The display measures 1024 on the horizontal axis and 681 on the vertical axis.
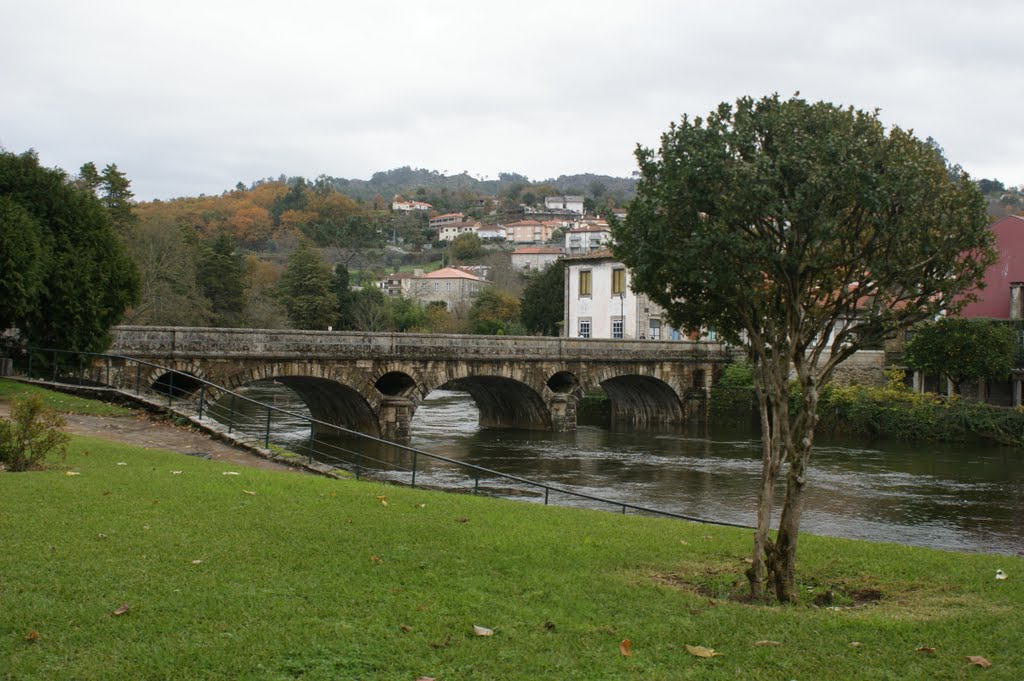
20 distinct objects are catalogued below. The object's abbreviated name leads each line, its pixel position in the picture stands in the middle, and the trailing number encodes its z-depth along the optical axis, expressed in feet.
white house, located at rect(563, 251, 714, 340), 163.32
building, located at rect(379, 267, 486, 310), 278.46
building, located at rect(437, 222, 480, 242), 530.14
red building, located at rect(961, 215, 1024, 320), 129.85
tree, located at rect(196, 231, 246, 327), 181.47
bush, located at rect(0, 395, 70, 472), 38.68
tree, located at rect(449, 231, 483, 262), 407.64
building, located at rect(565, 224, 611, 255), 366.43
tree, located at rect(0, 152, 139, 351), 72.38
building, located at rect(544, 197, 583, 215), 645.51
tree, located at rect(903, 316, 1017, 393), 116.16
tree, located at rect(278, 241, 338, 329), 207.51
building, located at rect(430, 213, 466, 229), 542.57
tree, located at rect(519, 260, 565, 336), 205.05
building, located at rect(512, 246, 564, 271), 386.11
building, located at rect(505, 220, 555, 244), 531.09
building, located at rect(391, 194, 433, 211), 610.40
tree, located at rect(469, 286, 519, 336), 231.91
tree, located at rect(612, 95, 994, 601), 29.78
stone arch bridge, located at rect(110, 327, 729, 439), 90.89
